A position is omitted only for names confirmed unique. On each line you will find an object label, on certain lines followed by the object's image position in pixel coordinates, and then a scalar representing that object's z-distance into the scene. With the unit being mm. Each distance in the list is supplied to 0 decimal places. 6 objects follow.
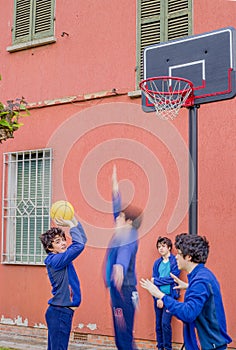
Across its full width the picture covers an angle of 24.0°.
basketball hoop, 6039
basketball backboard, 5859
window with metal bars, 8695
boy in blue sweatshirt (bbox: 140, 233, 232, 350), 3932
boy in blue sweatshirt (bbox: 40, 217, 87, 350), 5406
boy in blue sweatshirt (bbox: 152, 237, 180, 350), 7078
